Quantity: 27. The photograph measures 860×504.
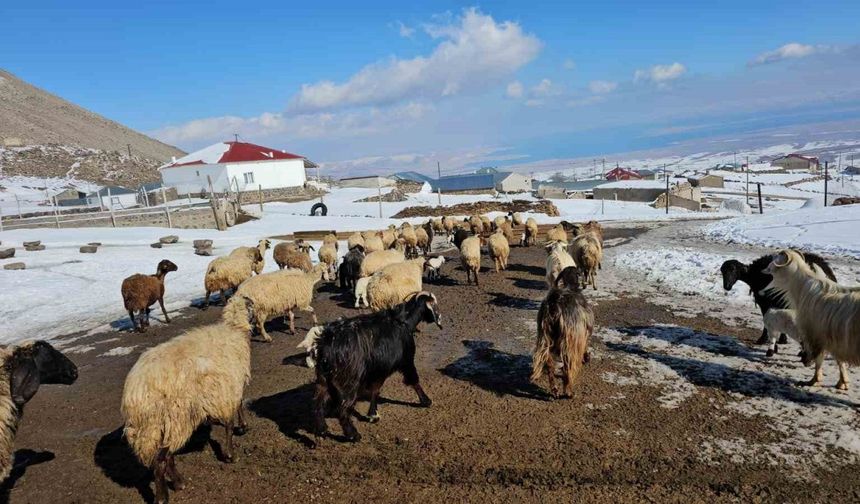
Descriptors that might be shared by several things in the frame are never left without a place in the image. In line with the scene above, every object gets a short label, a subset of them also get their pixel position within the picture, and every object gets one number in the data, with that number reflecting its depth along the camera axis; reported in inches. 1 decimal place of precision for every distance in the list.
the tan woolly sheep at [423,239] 760.3
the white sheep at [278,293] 376.8
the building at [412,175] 3646.9
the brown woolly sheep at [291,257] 569.0
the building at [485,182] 2575.1
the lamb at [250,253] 534.6
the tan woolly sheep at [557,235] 665.6
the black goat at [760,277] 301.0
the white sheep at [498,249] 597.9
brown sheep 420.6
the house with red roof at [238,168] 2041.1
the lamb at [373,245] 636.7
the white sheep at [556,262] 449.0
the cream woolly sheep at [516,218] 927.8
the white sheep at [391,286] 388.5
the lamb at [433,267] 547.3
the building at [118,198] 1708.9
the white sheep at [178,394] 186.1
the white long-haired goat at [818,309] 221.1
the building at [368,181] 2420.8
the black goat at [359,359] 227.6
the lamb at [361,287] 456.8
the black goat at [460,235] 678.5
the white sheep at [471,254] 537.3
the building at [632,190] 2117.4
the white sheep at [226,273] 484.8
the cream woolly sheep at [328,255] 602.9
